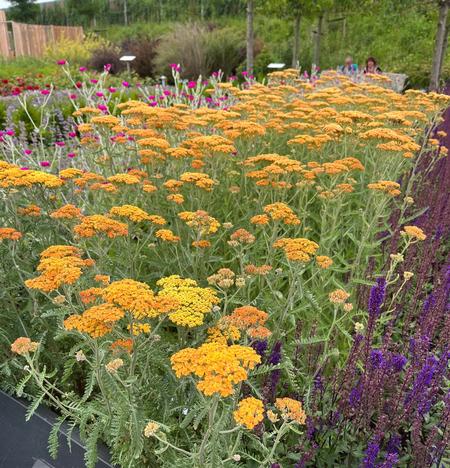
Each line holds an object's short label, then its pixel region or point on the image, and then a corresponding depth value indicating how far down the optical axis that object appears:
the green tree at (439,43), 9.55
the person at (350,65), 10.68
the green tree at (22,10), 37.38
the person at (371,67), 10.66
